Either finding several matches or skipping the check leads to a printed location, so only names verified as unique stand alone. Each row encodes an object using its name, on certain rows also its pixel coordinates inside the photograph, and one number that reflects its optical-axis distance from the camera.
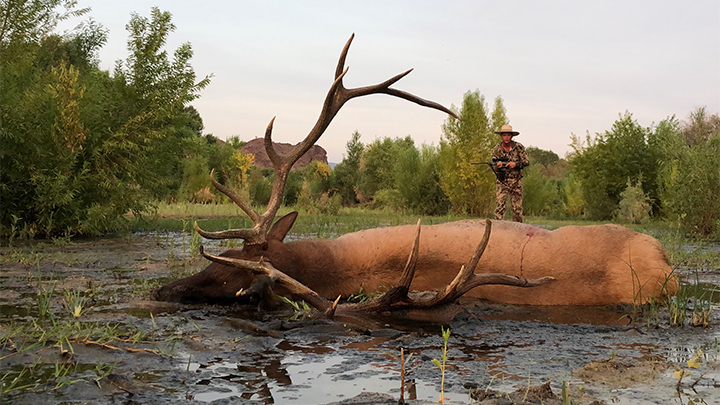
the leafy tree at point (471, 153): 27.20
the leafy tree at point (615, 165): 27.31
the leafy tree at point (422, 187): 29.92
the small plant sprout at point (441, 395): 2.65
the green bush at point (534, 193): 29.22
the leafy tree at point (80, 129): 10.52
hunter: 11.72
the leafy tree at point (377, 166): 37.62
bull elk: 5.18
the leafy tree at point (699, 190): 15.17
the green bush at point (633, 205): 24.25
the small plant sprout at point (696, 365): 2.99
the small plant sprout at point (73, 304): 4.52
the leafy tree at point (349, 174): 38.75
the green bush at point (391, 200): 29.71
